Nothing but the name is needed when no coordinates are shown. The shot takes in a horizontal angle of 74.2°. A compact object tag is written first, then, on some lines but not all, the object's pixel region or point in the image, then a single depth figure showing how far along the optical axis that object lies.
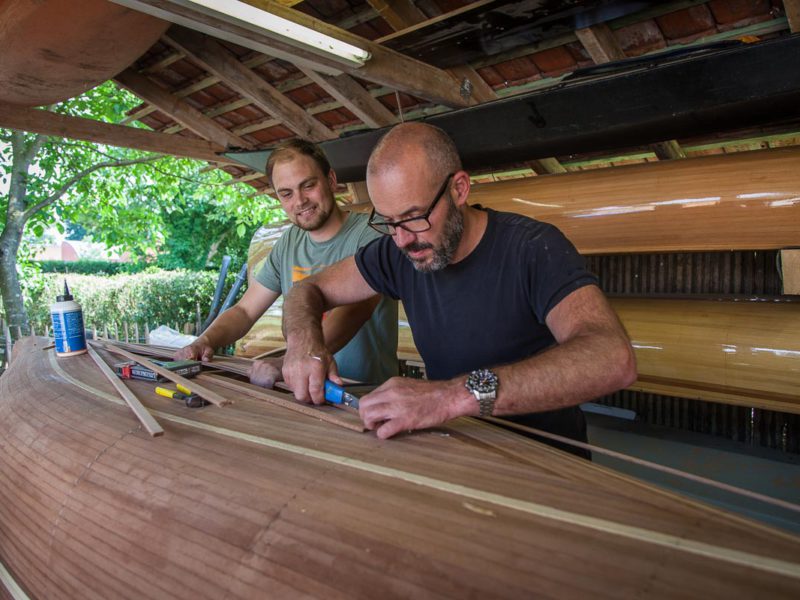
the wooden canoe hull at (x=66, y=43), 2.66
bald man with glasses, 1.40
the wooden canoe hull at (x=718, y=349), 3.11
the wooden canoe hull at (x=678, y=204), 2.99
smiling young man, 2.66
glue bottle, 2.57
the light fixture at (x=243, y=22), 2.23
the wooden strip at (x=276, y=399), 1.59
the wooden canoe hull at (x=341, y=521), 0.85
